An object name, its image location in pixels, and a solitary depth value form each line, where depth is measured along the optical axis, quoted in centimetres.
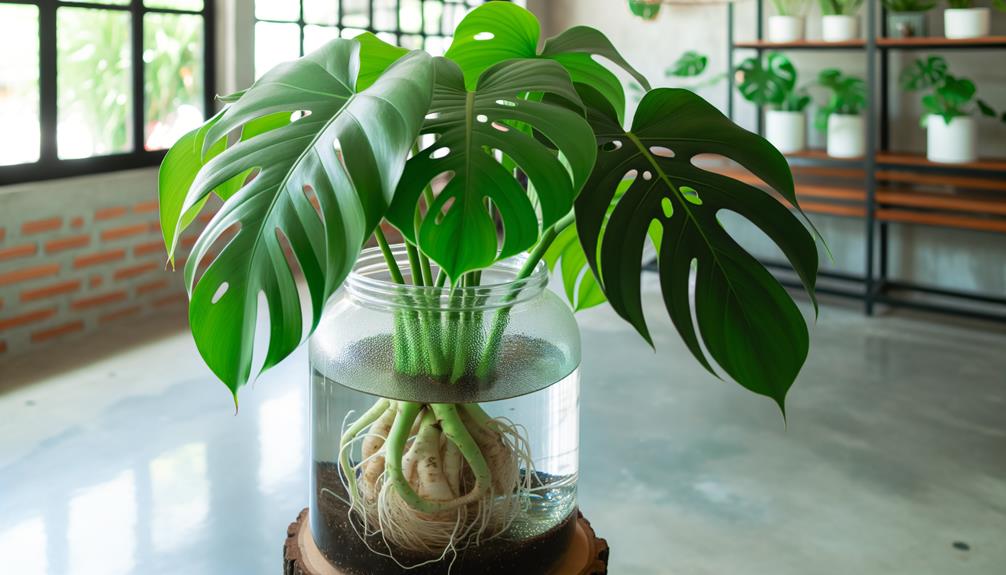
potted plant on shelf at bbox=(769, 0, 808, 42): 480
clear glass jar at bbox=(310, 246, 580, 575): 106
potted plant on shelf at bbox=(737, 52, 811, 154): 471
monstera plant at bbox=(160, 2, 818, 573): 84
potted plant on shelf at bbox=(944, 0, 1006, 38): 423
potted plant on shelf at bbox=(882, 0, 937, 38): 448
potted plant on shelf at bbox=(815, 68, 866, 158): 461
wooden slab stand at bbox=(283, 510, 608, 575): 120
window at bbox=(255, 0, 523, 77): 470
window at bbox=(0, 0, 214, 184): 365
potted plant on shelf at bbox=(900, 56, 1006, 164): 430
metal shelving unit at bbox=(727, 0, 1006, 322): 432
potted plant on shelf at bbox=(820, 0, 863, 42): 464
